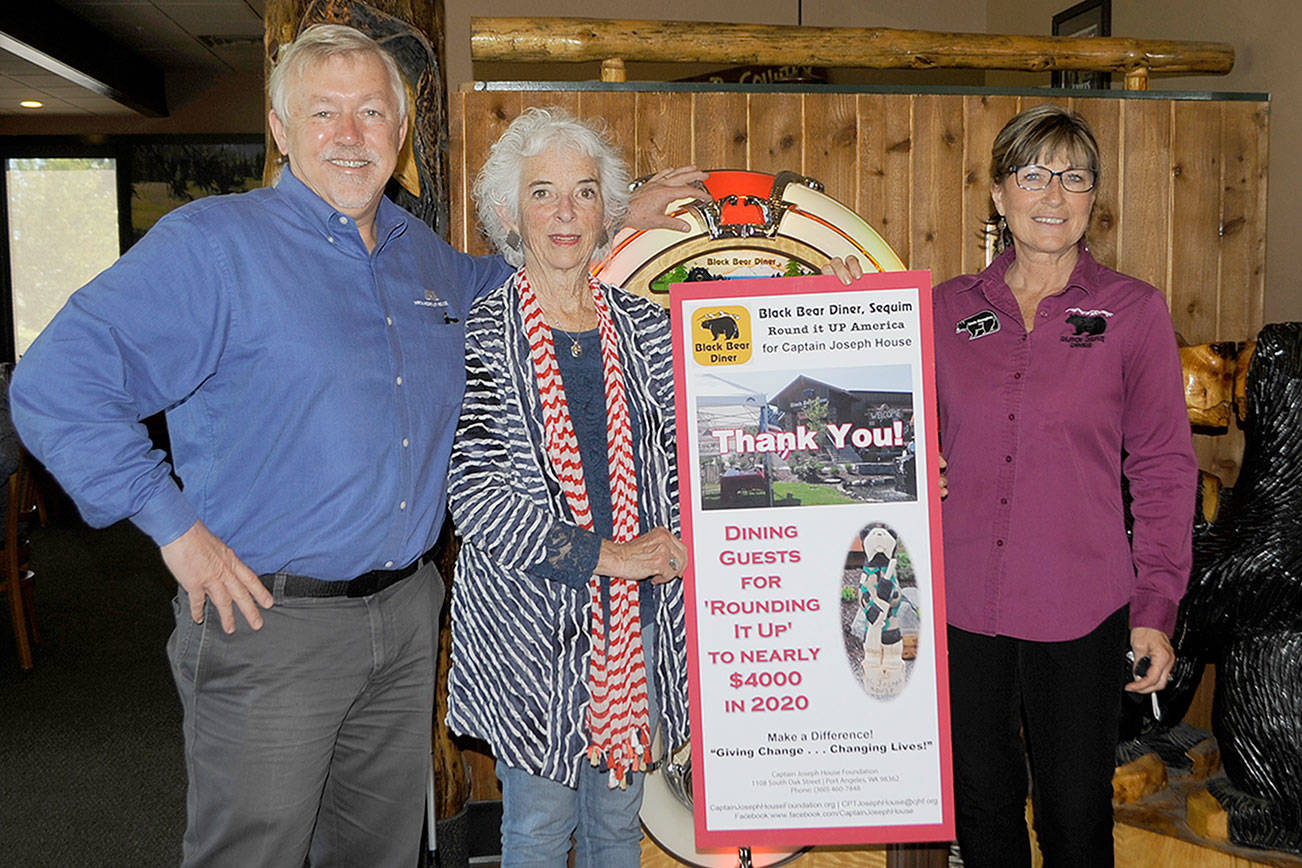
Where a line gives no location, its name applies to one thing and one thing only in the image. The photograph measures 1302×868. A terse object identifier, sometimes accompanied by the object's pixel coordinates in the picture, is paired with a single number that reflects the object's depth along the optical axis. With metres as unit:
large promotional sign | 1.72
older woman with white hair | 1.62
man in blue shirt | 1.41
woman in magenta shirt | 1.69
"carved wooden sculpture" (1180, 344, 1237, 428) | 2.35
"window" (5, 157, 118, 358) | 9.20
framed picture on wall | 3.69
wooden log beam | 2.51
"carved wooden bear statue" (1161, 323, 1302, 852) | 2.05
